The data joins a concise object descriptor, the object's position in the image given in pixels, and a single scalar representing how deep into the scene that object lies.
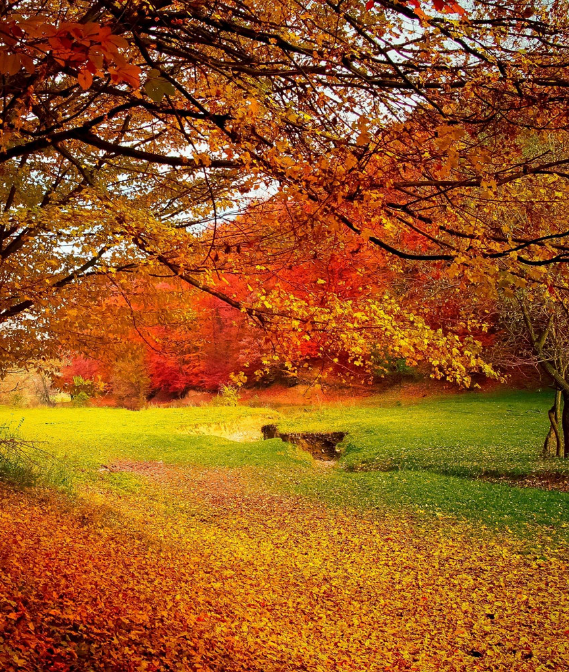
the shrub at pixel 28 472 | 8.26
